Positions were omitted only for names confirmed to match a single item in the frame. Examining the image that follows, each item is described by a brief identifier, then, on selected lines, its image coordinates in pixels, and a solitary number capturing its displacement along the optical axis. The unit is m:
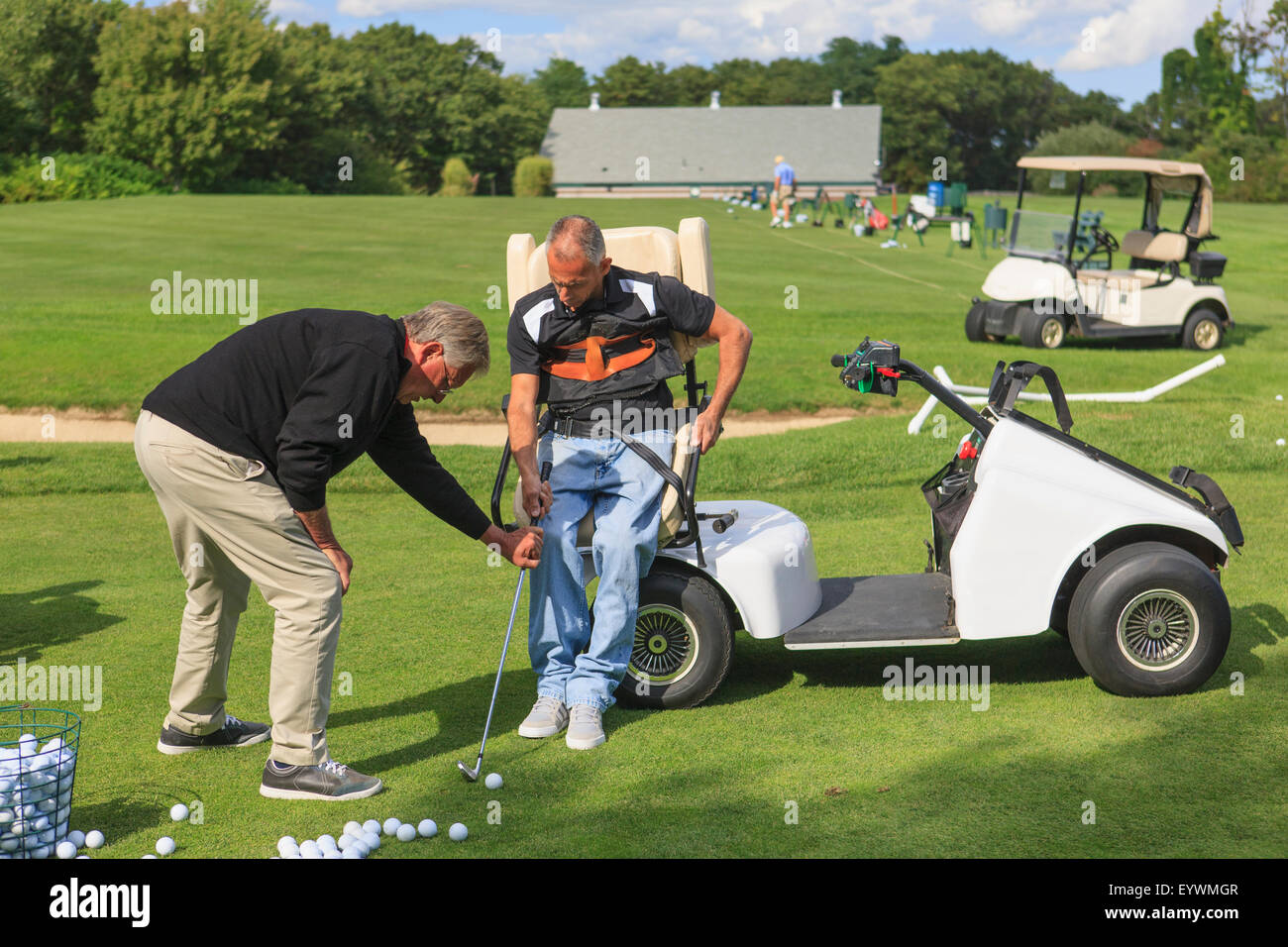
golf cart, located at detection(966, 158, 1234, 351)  16.77
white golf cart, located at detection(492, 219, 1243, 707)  4.96
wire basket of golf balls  3.74
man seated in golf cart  4.96
